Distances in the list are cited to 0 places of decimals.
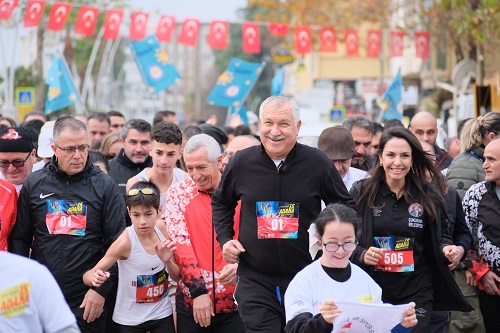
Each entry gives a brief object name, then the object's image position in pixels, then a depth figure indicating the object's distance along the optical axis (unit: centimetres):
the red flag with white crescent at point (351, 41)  2774
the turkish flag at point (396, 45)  3048
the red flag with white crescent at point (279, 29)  2595
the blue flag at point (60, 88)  1970
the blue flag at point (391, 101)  1892
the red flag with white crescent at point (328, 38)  2728
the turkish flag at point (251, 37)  2572
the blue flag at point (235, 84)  2083
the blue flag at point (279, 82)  2617
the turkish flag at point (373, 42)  2858
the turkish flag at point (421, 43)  2803
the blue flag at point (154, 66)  1995
